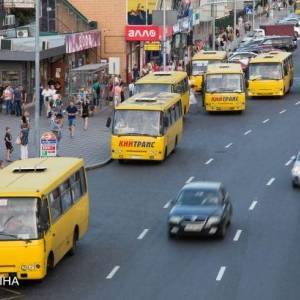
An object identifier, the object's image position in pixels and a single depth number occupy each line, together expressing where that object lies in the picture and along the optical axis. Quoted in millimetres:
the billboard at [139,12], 74812
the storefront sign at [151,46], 76875
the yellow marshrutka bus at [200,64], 70062
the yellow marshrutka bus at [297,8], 151100
